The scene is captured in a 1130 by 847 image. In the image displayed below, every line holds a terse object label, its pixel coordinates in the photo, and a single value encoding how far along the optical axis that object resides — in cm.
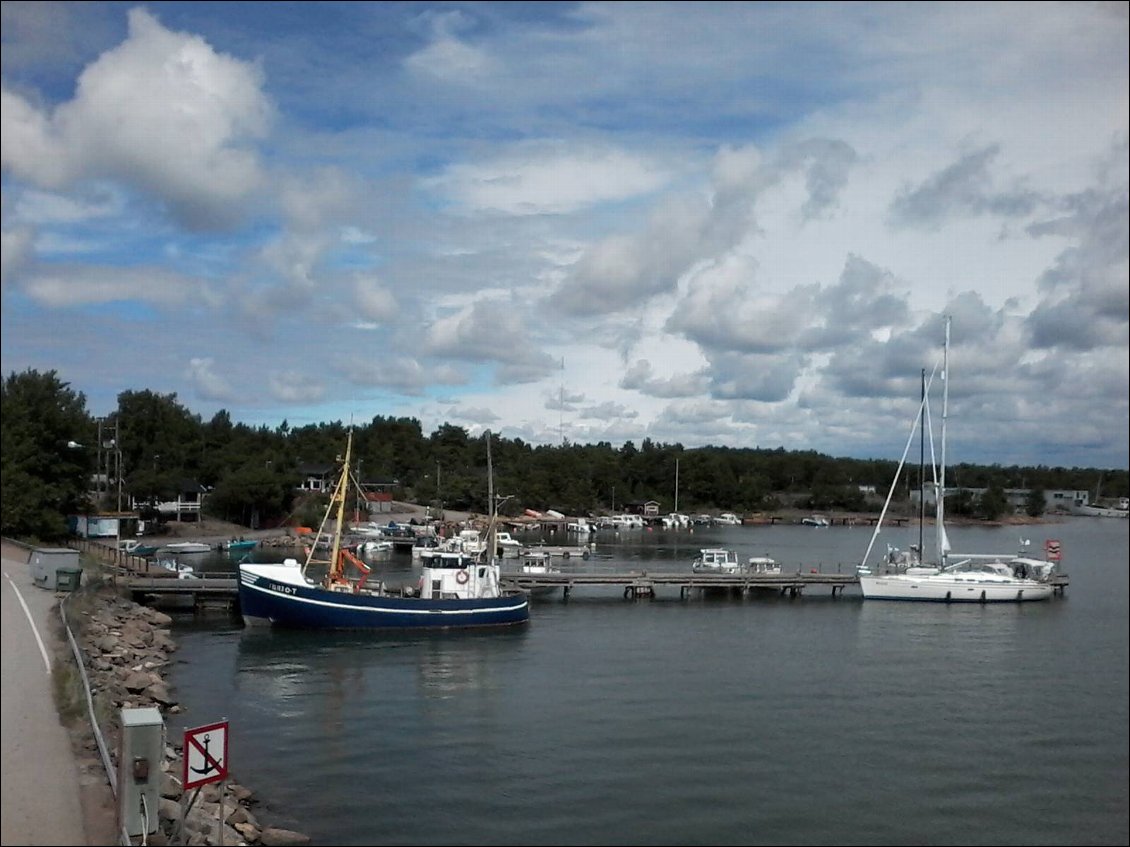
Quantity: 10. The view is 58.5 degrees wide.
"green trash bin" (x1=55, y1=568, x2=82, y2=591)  3512
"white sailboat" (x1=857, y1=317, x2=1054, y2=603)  5469
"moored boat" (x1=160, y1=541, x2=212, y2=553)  7431
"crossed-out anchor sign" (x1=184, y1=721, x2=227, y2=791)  1299
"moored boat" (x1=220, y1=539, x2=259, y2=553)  7650
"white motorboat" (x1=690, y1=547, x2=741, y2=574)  6189
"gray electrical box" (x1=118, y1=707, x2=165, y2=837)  1363
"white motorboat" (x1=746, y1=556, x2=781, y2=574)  6197
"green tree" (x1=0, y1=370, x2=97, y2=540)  5338
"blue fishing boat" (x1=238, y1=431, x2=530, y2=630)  4153
